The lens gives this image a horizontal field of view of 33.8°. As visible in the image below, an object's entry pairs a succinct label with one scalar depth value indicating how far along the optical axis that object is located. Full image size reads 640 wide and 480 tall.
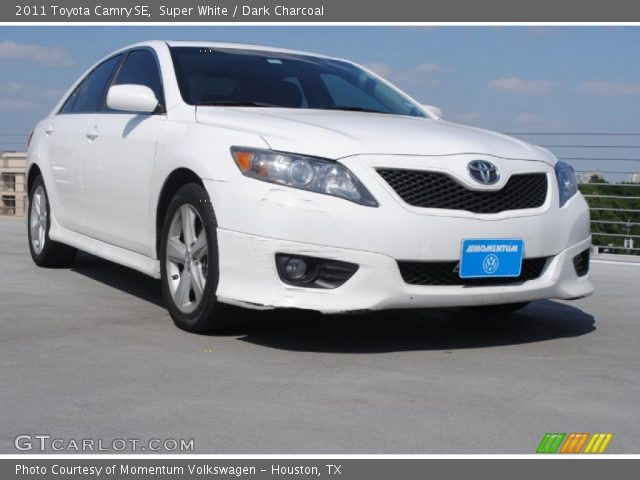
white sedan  4.77
